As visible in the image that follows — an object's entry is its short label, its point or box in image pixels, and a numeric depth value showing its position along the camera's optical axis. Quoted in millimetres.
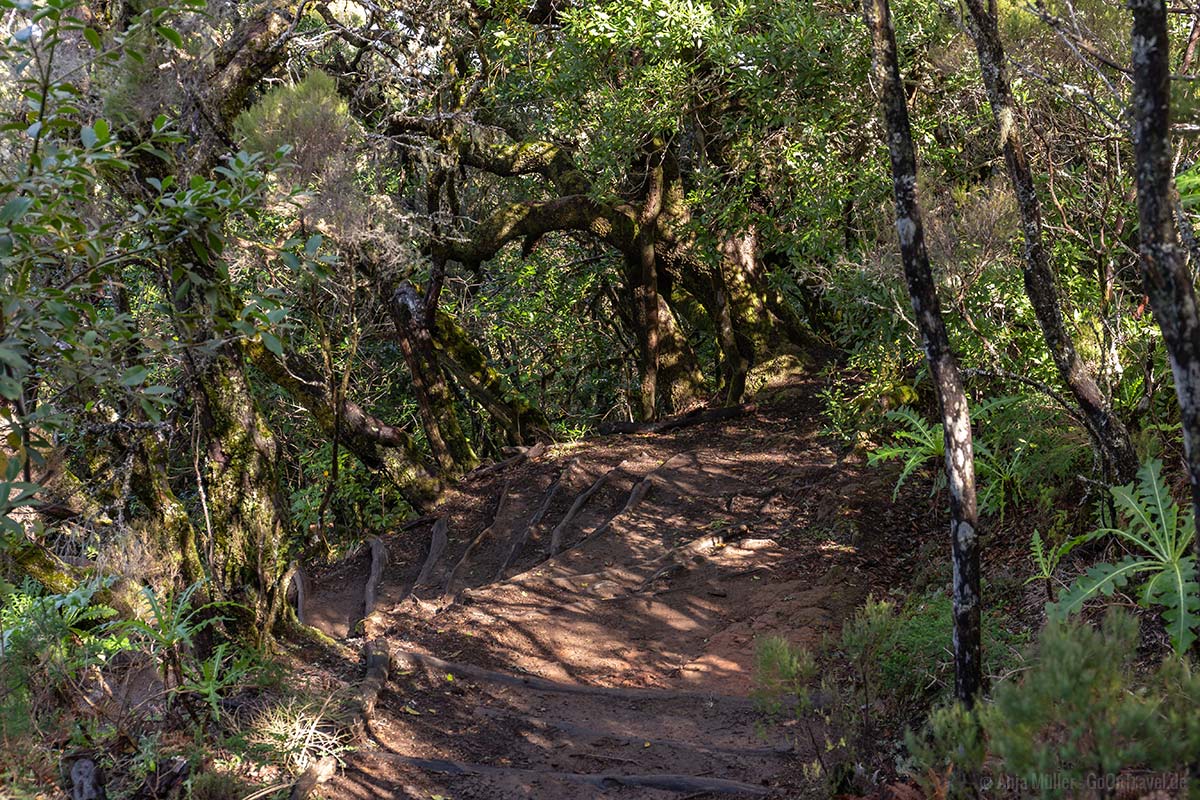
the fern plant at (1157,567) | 4445
